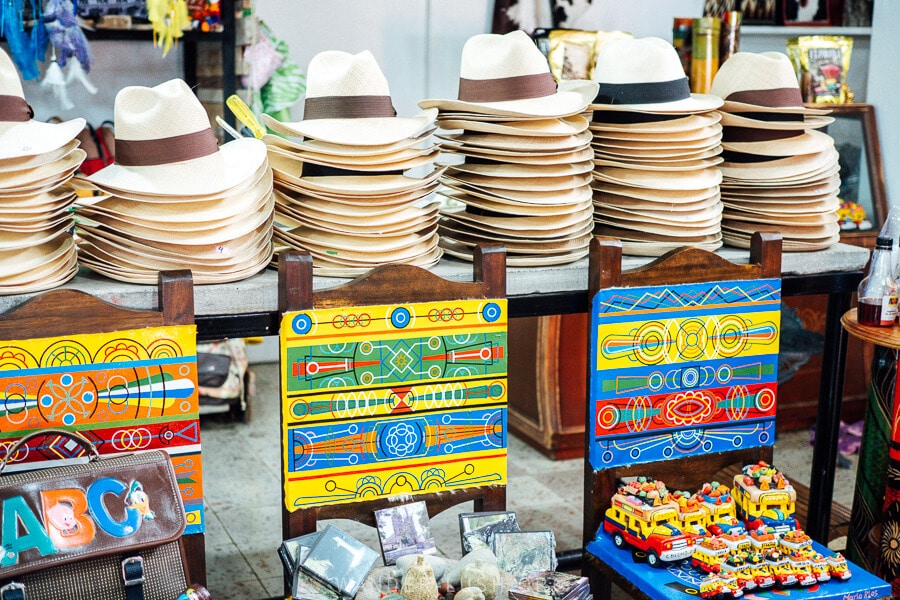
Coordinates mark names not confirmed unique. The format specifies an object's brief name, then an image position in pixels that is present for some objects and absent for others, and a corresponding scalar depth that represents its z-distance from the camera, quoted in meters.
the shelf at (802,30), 5.21
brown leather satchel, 1.81
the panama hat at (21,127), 2.03
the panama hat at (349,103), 2.28
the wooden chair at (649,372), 2.45
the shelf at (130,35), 4.43
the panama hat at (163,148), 2.12
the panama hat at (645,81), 2.53
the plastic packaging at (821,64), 4.60
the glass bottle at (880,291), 2.55
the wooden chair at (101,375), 1.98
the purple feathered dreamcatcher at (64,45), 4.00
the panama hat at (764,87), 2.65
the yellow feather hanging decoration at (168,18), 4.25
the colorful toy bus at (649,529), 2.28
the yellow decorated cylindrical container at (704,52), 4.38
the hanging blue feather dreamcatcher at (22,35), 4.07
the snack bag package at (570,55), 4.60
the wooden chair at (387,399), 2.21
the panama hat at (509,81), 2.42
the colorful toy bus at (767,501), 2.47
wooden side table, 2.58
